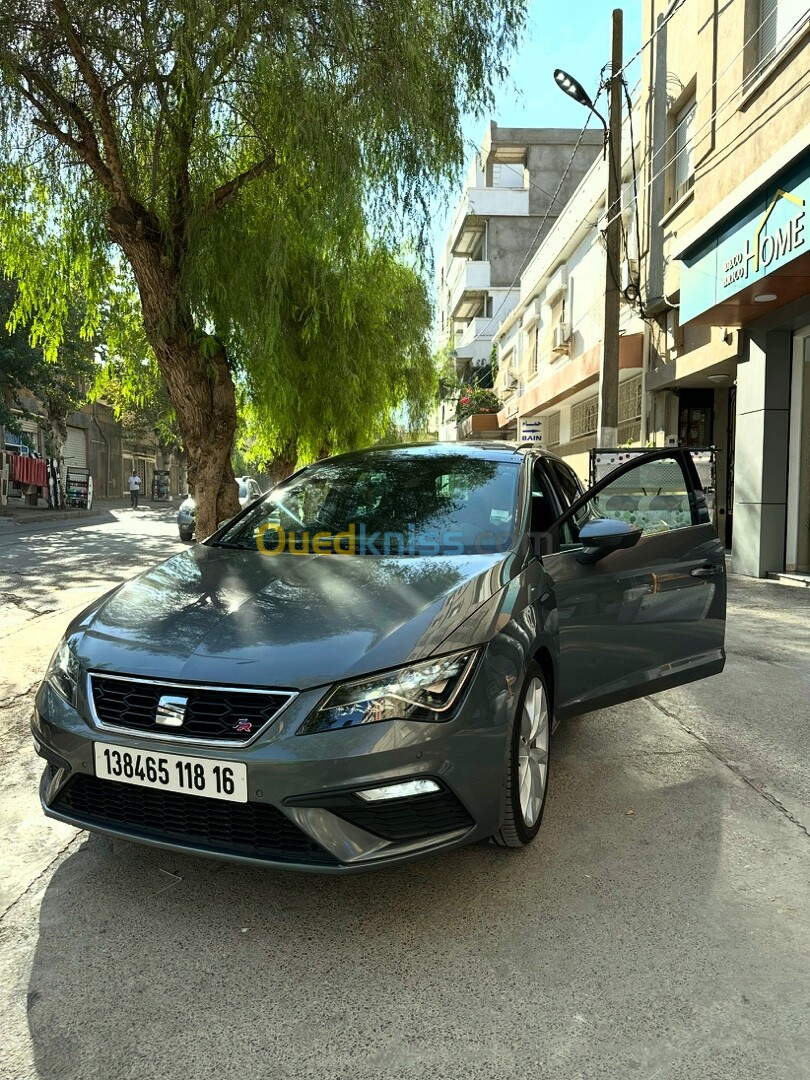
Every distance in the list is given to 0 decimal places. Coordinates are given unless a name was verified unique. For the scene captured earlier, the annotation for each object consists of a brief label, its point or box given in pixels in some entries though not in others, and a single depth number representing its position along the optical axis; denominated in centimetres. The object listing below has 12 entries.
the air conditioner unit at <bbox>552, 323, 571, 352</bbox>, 2114
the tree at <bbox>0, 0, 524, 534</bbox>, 605
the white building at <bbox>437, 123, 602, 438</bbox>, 3628
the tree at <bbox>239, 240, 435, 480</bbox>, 844
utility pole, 1136
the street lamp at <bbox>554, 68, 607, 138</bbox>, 1205
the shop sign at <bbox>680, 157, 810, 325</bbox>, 781
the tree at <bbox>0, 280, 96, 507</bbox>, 2091
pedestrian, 3376
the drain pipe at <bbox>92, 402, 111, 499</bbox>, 4460
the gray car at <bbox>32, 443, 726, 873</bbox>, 232
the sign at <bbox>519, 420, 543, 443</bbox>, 1694
